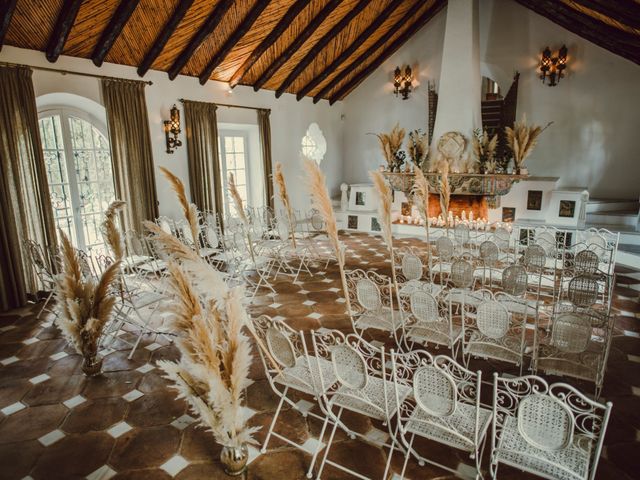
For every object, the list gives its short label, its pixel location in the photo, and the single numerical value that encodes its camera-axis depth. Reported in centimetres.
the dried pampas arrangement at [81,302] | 359
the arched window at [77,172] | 643
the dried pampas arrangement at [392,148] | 979
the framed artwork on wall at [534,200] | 923
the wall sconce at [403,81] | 1095
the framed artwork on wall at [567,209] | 862
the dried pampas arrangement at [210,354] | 220
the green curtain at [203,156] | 797
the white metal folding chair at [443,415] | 221
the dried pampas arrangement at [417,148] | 957
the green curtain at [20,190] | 538
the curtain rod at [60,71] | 533
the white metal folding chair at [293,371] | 270
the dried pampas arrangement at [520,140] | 840
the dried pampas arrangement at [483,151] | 884
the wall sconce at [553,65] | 929
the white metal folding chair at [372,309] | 396
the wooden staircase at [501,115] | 995
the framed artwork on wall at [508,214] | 963
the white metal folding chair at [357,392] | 247
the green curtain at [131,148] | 659
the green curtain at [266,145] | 959
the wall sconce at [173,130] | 745
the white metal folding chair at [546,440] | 200
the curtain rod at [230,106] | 856
